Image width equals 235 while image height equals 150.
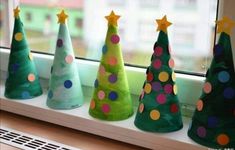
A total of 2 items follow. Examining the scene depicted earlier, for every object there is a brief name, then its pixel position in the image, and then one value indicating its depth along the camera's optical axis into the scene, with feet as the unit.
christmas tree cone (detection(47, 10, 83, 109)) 2.55
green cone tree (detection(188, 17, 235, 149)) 1.98
